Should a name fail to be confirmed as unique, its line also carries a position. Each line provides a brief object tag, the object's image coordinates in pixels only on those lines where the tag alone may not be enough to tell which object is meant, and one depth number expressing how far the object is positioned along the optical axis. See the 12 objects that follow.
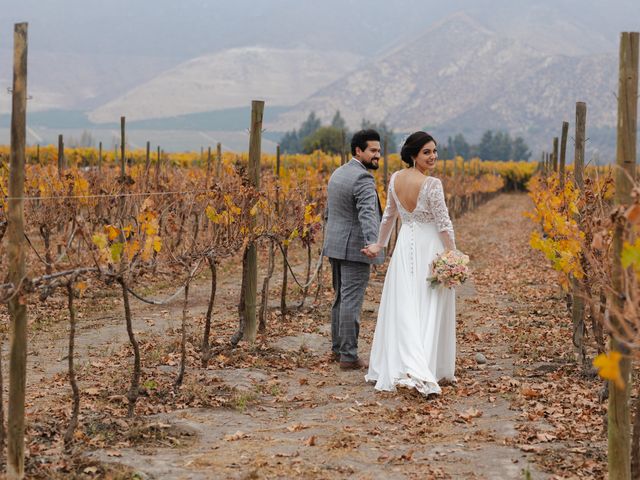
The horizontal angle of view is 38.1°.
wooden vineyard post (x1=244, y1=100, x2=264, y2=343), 7.83
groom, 7.07
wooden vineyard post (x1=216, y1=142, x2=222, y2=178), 16.62
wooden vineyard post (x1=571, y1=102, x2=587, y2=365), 7.50
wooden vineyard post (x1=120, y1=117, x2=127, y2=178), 13.63
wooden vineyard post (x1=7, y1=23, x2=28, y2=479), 4.31
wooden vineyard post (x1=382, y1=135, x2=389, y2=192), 16.77
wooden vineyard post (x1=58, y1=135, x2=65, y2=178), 14.35
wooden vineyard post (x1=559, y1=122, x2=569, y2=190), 9.55
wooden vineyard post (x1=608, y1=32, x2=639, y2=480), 4.19
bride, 6.63
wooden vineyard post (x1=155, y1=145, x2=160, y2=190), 14.70
